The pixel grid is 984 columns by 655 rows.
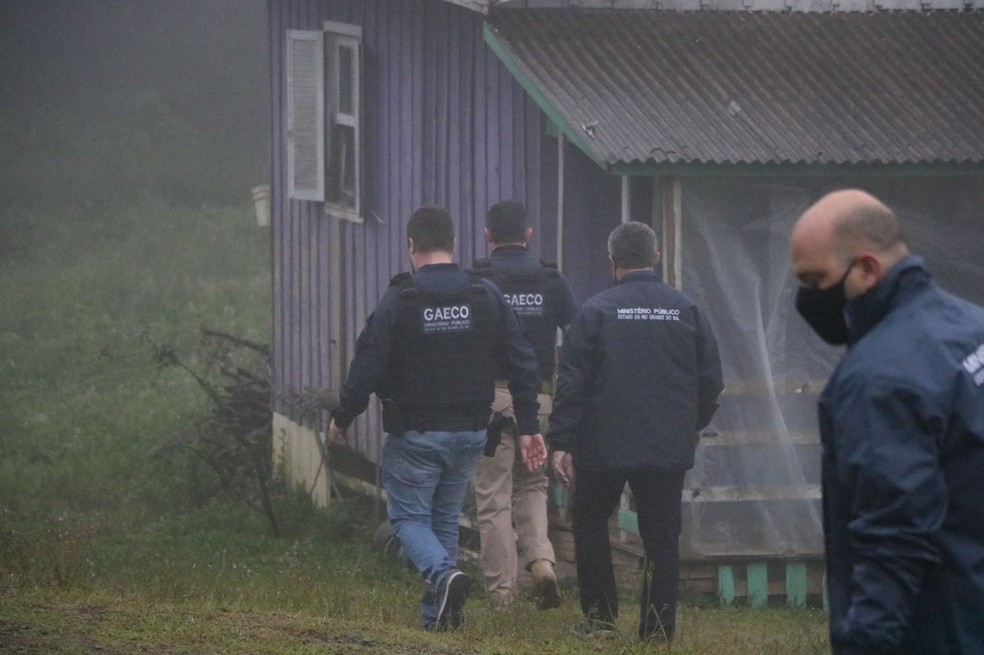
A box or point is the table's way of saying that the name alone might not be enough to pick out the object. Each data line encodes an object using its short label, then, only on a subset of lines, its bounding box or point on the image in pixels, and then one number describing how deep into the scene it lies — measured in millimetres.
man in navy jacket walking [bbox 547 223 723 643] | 13555
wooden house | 16969
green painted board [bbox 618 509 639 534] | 17797
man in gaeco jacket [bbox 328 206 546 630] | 13891
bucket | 29766
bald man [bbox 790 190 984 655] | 6648
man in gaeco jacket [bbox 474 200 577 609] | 15656
